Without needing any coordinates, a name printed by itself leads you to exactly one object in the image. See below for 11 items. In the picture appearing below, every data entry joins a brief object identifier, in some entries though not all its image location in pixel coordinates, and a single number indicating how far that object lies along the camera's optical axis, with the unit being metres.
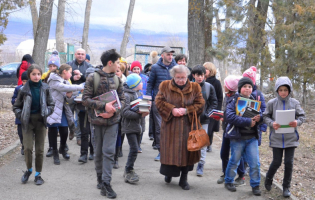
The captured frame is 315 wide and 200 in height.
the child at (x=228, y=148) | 6.53
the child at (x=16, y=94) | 7.21
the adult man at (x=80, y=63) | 8.67
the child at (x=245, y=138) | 5.87
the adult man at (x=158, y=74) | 7.95
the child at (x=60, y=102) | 7.42
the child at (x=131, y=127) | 6.41
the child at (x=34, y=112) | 6.02
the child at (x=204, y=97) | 6.83
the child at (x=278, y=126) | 5.74
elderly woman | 5.92
